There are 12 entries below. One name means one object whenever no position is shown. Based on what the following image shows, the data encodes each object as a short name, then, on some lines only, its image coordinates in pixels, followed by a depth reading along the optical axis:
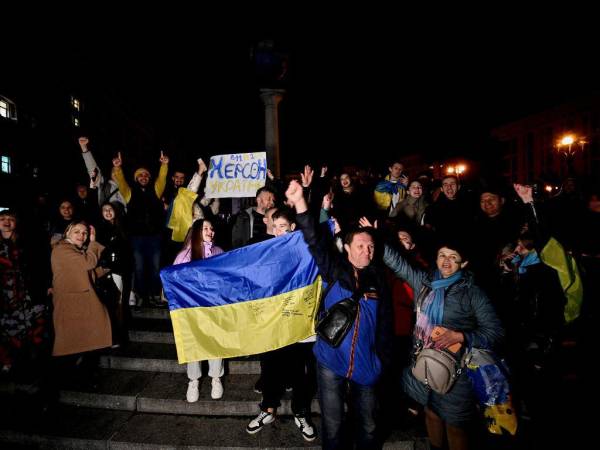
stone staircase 3.68
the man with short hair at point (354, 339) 2.91
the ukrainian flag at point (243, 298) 3.61
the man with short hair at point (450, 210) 4.83
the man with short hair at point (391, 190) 6.57
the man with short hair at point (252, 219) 5.00
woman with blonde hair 4.11
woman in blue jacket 2.91
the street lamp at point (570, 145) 13.06
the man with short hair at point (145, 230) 5.64
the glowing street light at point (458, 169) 17.94
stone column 8.00
